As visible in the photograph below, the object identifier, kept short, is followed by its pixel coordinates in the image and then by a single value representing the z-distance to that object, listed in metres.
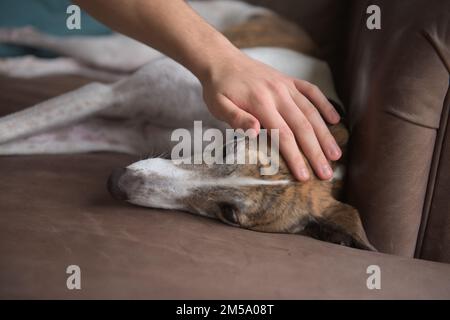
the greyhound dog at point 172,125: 0.71
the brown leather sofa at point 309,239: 0.59
